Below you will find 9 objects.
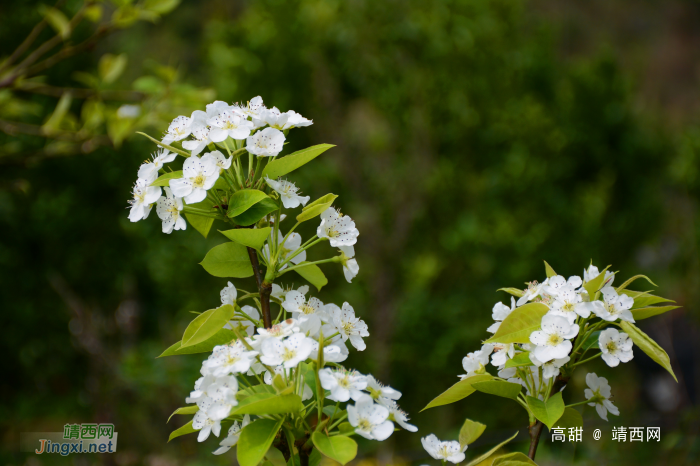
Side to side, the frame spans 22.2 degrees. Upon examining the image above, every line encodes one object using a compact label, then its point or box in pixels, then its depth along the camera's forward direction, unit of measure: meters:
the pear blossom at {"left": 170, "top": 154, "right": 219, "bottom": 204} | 1.08
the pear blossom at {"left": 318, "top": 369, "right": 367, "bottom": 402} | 1.04
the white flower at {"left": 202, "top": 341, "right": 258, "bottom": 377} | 1.05
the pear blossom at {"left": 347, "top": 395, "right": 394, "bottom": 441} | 1.05
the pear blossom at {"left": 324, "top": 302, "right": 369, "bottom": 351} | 1.10
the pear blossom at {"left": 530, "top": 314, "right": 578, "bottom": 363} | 1.07
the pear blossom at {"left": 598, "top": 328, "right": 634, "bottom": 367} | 1.11
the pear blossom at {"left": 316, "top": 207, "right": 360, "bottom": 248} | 1.11
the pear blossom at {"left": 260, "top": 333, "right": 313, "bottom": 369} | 1.05
